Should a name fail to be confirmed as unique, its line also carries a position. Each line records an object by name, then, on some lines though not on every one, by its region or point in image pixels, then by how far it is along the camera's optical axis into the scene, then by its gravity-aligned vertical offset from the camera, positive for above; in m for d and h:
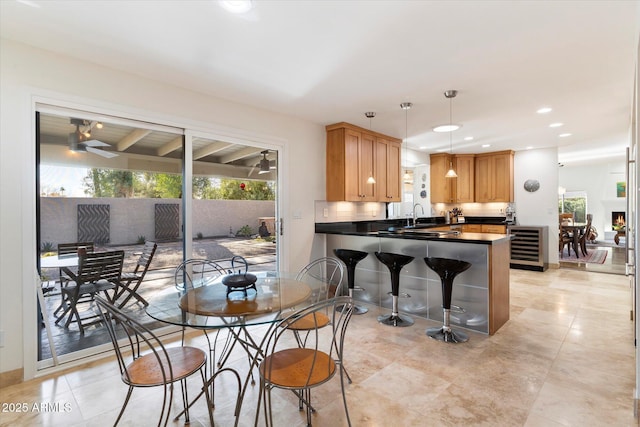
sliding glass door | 2.54 +0.14
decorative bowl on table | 1.98 -0.46
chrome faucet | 6.45 +0.01
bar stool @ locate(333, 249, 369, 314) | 3.72 -0.60
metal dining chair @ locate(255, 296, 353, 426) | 1.52 -0.85
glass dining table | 1.61 -0.54
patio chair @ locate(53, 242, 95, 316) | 2.57 -0.32
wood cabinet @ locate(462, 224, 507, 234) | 6.66 -0.39
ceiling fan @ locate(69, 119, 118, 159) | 2.63 +0.64
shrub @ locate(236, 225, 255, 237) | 3.66 -0.23
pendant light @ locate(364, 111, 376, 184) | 3.97 +1.28
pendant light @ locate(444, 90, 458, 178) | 3.29 +1.29
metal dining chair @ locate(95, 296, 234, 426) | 1.51 -0.84
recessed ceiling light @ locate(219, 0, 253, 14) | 1.85 +1.28
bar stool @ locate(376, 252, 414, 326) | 3.38 -0.74
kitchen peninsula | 3.13 -0.75
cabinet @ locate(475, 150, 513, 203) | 6.73 +0.76
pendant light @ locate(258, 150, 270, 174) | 3.92 +0.63
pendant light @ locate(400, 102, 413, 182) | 3.68 +1.28
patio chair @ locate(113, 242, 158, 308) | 2.95 -0.63
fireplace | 9.84 -0.31
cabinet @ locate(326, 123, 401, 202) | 4.41 +0.73
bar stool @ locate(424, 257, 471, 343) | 2.95 -0.77
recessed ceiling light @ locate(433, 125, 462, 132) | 4.17 +1.16
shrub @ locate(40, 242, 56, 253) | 2.49 -0.27
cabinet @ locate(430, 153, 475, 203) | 6.87 +0.72
